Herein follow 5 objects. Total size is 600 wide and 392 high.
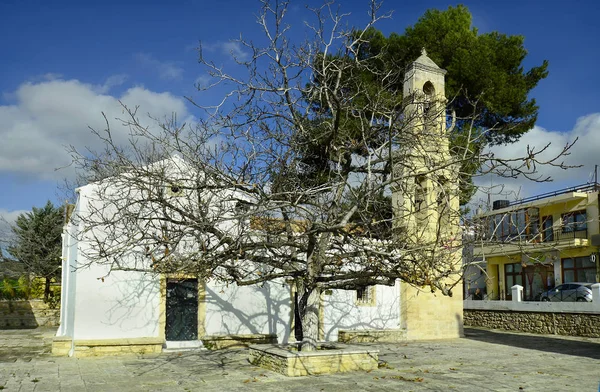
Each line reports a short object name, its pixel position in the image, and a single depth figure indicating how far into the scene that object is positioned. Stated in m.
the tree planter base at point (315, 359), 10.09
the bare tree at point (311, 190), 9.22
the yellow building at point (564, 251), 28.11
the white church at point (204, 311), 13.45
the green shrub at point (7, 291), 25.55
